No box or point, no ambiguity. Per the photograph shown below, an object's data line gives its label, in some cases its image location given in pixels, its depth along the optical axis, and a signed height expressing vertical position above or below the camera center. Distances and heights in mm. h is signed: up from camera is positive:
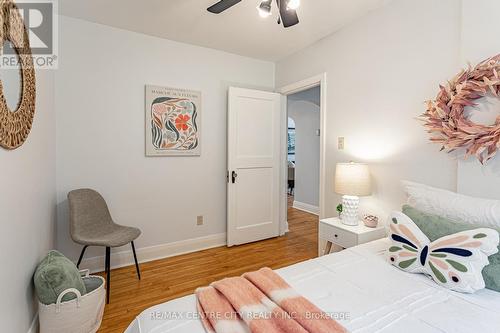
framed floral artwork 2799 +458
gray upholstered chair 2125 -597
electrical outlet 3148 -730
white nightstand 2075 -602
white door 3215 -38
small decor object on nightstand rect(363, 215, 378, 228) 2209 -504
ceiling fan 1565 +993
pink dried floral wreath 1521 +351
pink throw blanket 892 -572
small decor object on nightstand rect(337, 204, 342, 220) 2383 -437
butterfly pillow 1174 -459
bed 955 -605
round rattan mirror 1198 +454
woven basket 1509 -945
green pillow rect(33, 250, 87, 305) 1528 -748
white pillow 1333 -239
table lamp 2195 -196
